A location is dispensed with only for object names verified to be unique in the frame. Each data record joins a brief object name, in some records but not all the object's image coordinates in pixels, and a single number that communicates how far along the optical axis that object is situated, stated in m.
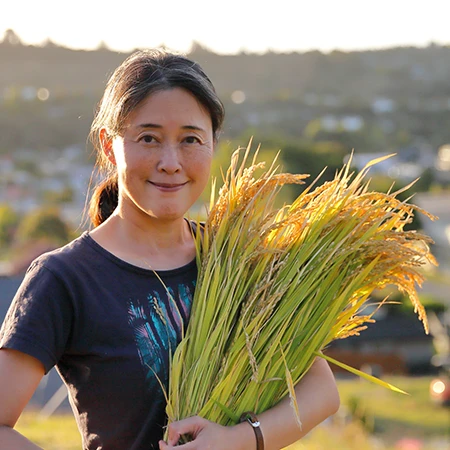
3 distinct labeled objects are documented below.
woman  1.58
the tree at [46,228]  30.34
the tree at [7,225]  43.00
